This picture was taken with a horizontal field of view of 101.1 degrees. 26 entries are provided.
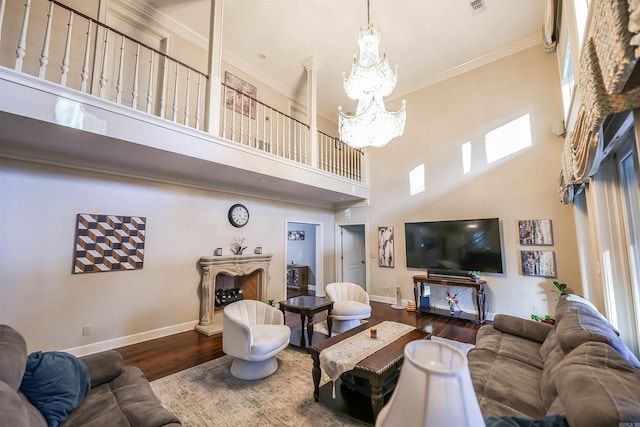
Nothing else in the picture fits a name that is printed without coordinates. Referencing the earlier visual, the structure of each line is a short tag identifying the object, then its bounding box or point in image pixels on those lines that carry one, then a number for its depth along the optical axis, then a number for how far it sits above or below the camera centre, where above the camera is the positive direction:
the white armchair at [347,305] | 4.24 -1.02
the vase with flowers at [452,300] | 5.23 -1.14
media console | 4.81 -0.83
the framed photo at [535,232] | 4.54 +0.20
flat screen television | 4.93 -0.05
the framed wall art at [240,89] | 5.36 +3.29
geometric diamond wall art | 3.53 +0.02
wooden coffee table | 2.18 -1.05
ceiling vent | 4.12 +3.76
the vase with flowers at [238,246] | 5.20 -0.04
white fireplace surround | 4.56 -0.55
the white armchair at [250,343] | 2.81 -1.08
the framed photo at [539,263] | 4.47 -0.35
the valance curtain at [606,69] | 0.98 +0.76
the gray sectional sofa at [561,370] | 0.99 -0.68
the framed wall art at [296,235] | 9.21 +0.31
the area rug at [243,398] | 2.27 -1.49
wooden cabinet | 8.38 -1.06
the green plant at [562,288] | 4.18 -0.71
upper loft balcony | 2.53 +1.37
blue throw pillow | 1.49 -0.84
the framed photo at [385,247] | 6.36 -0.08
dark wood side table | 3.74 -0.93
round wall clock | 5.22 +0.58
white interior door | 7.47 -0.28
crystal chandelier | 3.42 +2.01
